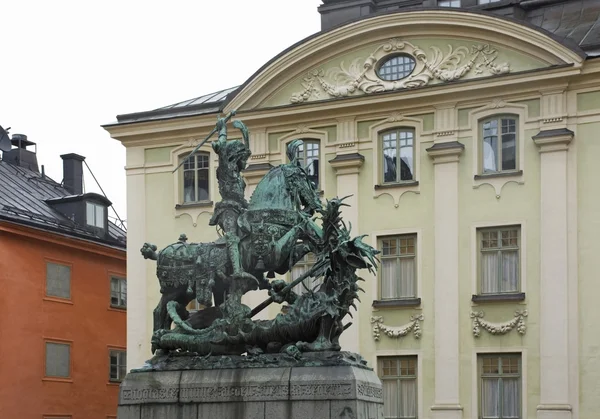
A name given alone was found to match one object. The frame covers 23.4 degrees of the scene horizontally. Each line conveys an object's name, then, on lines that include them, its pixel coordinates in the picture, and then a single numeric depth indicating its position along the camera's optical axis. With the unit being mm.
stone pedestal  20219
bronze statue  20953
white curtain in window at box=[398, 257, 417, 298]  38312
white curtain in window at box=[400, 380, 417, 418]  37625
